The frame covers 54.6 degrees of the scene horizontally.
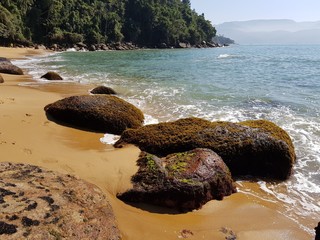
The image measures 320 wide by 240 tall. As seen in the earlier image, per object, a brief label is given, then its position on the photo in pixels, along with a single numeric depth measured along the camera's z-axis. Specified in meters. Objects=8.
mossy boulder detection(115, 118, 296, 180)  6.71
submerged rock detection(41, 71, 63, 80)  18.57
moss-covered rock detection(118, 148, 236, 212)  5.06
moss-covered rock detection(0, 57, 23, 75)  20.62
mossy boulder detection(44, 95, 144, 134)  8.90
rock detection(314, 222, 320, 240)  3.89
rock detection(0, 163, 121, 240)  3.18
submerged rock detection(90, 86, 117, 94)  14.40
